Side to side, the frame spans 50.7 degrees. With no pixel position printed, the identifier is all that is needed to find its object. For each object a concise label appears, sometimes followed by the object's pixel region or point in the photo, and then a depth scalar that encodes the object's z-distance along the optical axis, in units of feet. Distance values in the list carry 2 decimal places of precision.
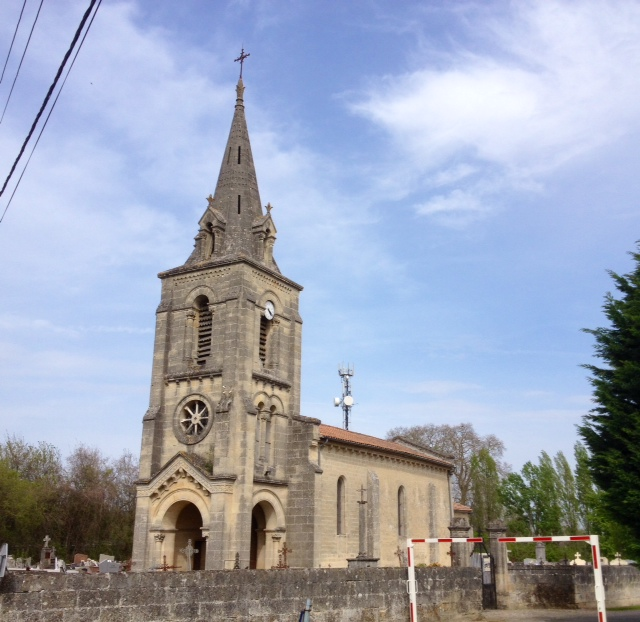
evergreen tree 51.83
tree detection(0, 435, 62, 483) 175.11
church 88.28
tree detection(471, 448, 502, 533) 193.47
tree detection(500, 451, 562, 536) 182.50
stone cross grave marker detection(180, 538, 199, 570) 81.99
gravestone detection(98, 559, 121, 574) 75.78
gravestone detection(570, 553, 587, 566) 143.33
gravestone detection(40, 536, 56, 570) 93.63
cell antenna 161.58
